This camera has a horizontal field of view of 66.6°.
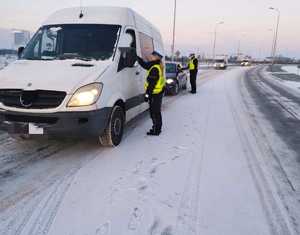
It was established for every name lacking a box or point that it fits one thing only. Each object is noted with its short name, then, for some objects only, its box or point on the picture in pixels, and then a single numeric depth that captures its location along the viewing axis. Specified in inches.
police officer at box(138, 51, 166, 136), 187.9
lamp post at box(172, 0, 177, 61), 1030.7
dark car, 401.2
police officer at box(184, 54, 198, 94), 427.8
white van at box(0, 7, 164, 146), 135.6
